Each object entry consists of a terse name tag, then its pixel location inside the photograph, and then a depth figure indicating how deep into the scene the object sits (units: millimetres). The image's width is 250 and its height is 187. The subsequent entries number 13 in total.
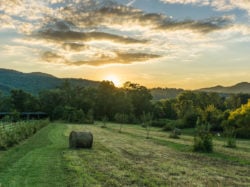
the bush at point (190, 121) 67625
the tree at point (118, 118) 85500
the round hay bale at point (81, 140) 24984
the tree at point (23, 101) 108938
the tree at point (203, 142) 25344
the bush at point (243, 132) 49131
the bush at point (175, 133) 41119
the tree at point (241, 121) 49656
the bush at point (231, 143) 29916
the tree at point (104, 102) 107812
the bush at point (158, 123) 77350
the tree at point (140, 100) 111125
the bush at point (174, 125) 60200
